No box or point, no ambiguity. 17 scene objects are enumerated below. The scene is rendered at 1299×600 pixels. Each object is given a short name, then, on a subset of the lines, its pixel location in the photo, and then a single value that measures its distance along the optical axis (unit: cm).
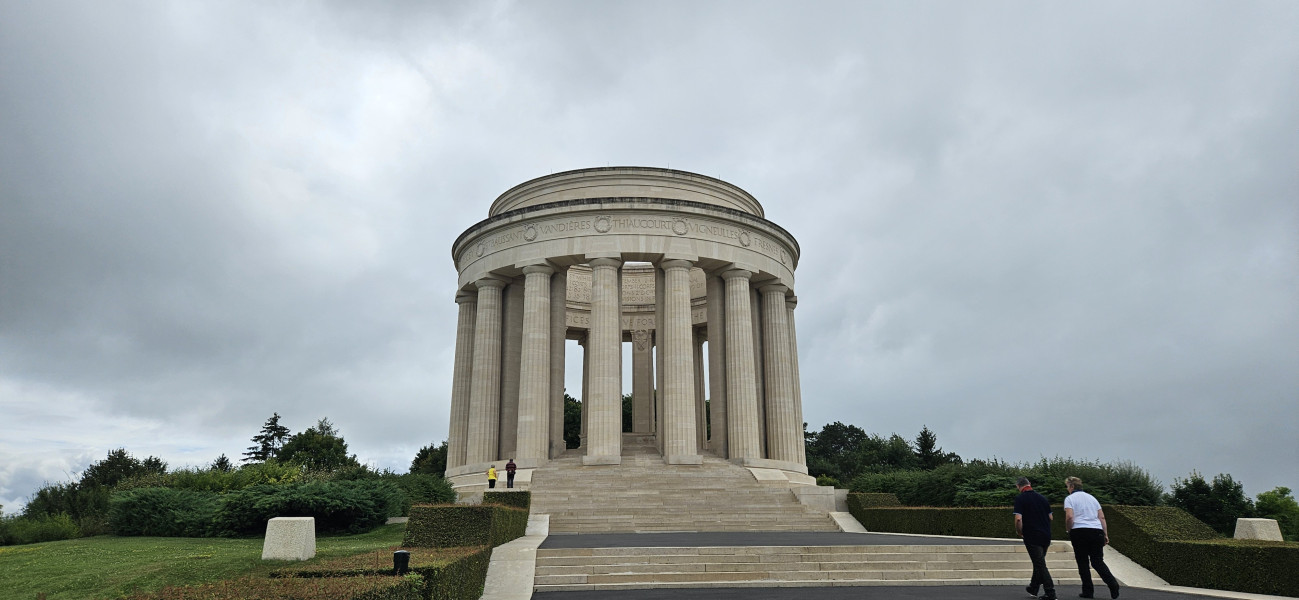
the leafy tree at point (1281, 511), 2528
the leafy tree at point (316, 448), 7562
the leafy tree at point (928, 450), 5506
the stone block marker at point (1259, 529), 1638
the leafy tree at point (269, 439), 8994
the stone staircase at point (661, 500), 2691
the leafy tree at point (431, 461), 6819
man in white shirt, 1321
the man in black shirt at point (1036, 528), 1306
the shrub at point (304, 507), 2189
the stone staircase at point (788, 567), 1569
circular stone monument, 3809
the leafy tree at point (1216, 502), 2216
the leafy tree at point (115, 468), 4495
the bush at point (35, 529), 2206
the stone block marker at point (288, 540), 1483
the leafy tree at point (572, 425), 7138
